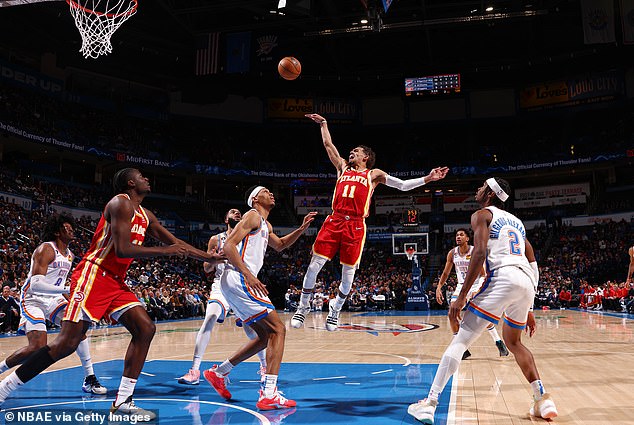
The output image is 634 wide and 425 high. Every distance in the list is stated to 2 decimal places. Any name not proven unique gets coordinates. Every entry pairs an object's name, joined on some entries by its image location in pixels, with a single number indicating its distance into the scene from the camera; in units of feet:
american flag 89.51
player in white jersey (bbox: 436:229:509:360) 30.78
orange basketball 25.93
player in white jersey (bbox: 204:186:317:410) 17.01
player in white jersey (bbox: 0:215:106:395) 20.25
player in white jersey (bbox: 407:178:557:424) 15.48
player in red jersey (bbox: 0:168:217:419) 14.94
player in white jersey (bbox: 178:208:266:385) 21.67
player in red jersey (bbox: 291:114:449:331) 22.17
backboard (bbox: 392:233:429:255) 88.48
